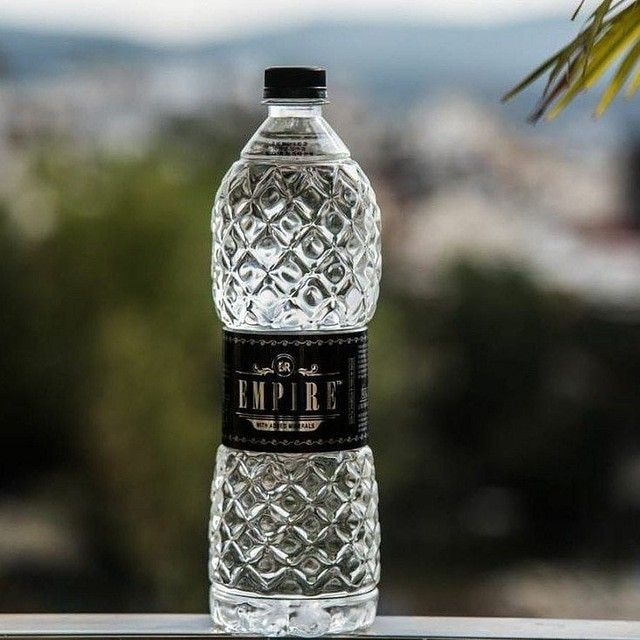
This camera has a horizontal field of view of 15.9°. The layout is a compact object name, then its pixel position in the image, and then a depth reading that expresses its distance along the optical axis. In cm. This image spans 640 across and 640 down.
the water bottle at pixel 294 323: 111
